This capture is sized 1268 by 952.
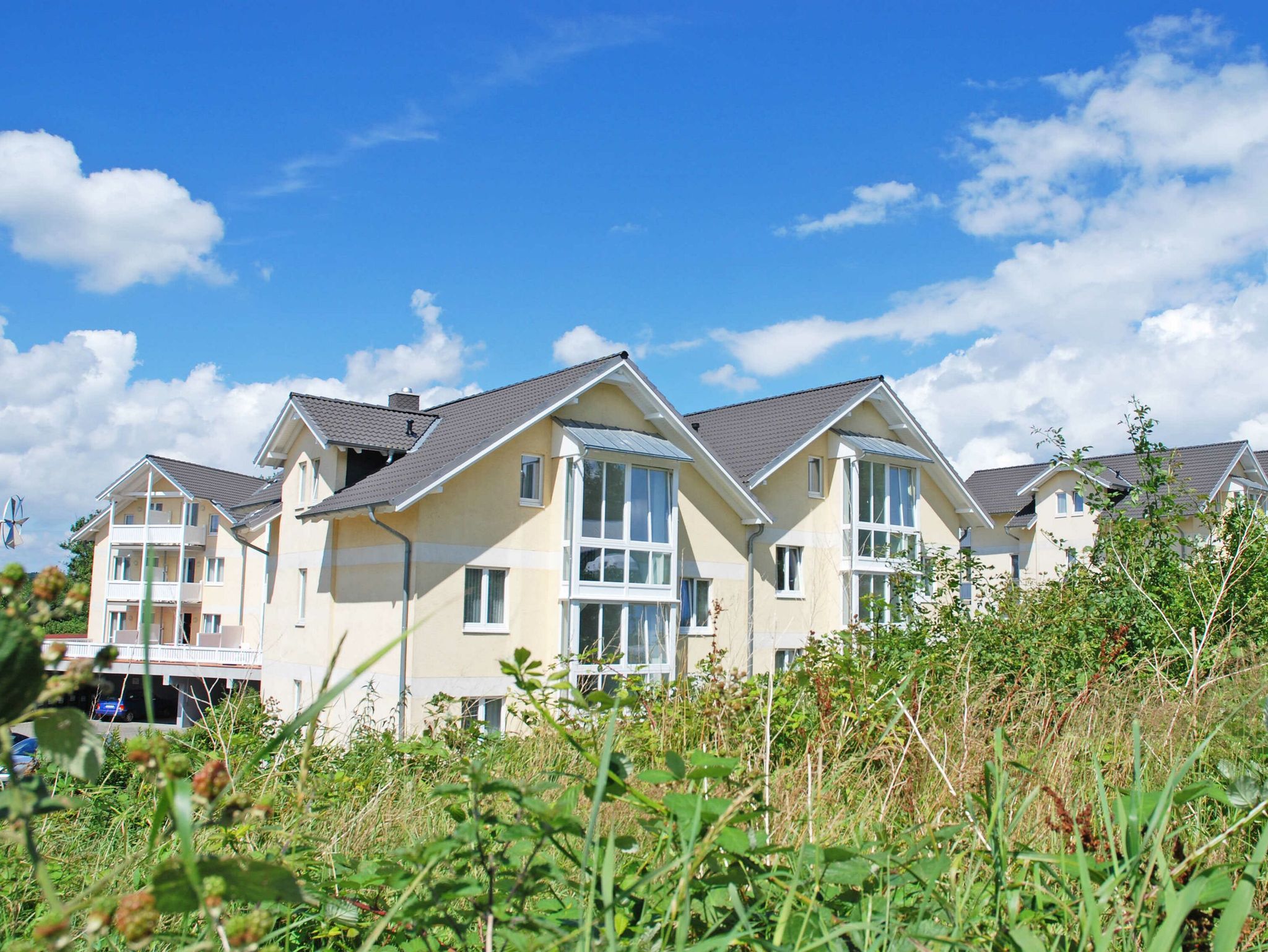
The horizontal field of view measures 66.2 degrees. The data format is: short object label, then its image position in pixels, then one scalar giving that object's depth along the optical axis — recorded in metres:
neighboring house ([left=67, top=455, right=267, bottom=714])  39.28
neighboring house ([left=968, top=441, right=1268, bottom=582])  38.75
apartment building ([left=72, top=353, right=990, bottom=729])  19.28
